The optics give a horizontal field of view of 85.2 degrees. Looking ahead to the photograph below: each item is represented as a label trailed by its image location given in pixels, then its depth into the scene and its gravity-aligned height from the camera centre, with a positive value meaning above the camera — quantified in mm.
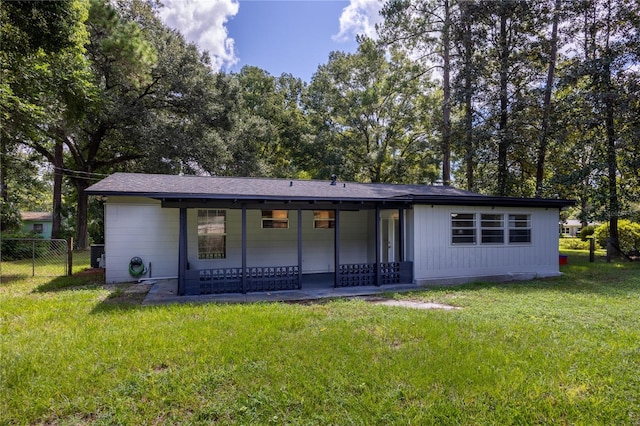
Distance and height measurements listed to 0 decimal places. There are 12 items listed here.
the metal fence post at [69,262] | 9391 -921
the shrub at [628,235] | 15414 -355
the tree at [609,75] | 13578 +6071
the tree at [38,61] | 6660 +3868
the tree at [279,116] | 23297 +7725
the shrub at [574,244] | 21422 -1096
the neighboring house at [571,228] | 39844 -94
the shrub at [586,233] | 22266 -373
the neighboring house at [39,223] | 31589 +478
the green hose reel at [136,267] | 8812 -998
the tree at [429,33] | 16945 +9797
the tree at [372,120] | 20359 +6725
